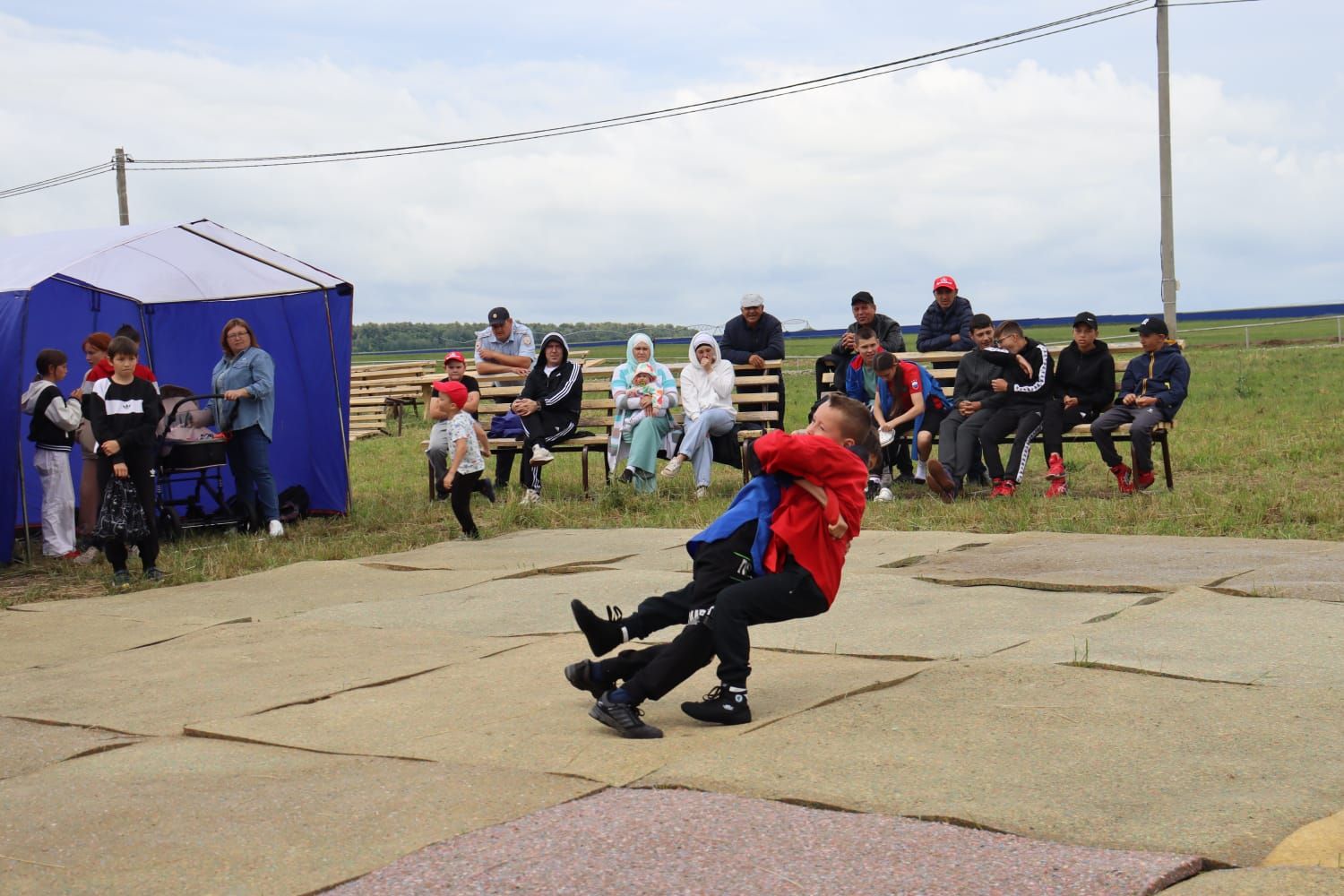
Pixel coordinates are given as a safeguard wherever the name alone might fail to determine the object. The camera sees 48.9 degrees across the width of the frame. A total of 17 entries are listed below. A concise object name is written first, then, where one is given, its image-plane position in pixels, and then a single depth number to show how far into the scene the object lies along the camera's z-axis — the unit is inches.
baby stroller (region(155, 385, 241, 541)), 489.1
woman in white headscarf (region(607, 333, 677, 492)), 535.8
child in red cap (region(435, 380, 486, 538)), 441.4
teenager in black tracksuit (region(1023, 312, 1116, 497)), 495.3
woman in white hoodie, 531.2
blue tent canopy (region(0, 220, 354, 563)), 544.1
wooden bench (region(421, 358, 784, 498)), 558.6
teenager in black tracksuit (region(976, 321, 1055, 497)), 495.8
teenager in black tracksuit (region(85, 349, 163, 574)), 395.9
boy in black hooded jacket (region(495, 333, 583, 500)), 553.9
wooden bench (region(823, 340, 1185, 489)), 487.8
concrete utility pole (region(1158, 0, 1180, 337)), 898.7
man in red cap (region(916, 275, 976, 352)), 562.9
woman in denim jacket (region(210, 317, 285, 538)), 501.4
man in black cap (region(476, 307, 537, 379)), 619.5
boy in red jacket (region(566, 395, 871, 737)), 208.8
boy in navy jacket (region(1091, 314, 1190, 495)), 478.9
